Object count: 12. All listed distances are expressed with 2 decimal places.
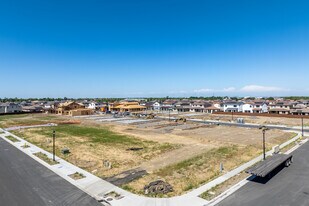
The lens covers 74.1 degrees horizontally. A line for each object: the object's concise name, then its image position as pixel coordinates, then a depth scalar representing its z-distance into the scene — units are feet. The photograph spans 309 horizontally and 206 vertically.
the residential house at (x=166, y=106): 376.80
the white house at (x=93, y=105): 408.26
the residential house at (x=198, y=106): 331.39
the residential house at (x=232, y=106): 306.14
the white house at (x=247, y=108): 301.02
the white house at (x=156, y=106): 397.39
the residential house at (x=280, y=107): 272.00
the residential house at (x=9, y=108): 324.60
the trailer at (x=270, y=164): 62.53
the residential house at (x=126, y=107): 347.15
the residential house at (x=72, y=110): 289.31
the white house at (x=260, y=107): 293.43
